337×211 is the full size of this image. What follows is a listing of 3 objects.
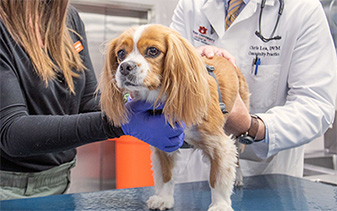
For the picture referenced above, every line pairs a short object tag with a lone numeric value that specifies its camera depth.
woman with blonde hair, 1.04
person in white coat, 1.30
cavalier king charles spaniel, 0.91
